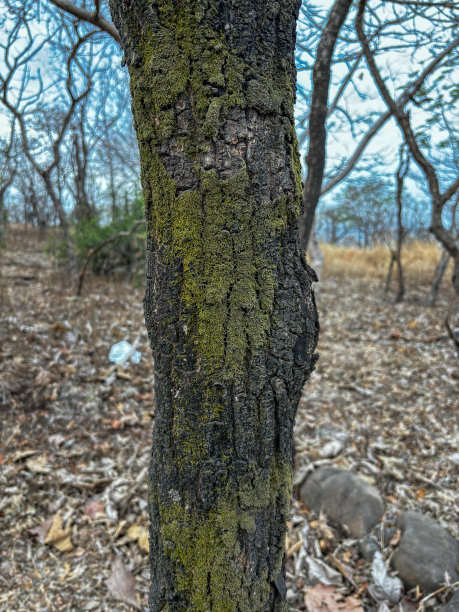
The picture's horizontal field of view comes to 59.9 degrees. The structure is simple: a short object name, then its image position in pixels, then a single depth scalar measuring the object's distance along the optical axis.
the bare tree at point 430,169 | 2.40
